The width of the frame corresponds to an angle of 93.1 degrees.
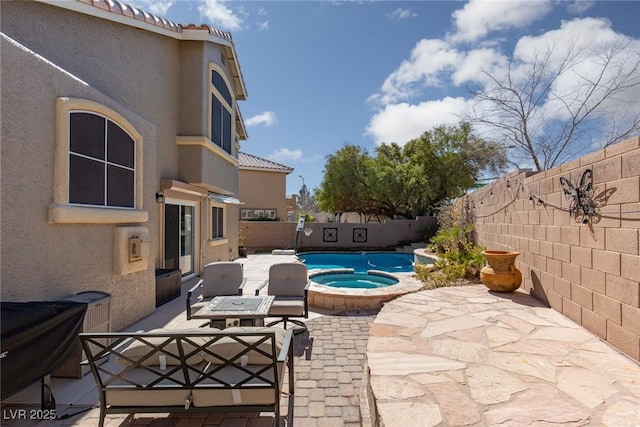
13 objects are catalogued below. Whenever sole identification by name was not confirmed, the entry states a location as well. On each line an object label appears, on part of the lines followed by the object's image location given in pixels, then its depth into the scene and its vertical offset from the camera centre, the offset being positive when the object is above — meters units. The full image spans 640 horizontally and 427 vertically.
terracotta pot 6.55 -1.13
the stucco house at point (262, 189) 26.83 +2.92
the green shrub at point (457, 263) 8.48 -1.24
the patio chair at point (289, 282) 6.69 -1.37
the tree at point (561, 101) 10.98 +5.12
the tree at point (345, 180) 26.02 +3.63
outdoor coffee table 5.05 -1.53
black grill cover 2.96 -1.28
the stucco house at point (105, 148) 4.11 +1.45
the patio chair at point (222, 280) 6.72 -1.31
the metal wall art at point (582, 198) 4.32 +0.35
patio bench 2.95 -1.57
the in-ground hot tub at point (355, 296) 7.85 -1.95
